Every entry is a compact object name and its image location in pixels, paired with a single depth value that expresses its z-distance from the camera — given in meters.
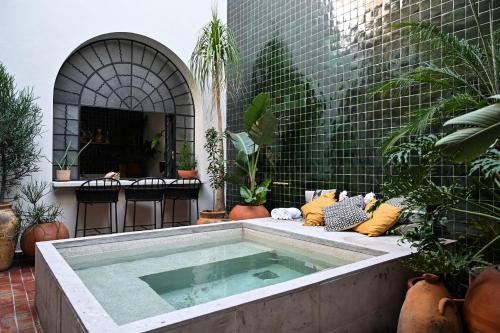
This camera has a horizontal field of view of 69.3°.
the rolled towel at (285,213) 4.59
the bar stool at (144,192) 5.26
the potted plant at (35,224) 4.17
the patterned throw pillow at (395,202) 3.54
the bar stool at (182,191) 5.55
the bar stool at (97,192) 4.87
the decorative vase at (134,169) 8.82
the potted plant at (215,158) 5.66
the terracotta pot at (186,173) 6.12
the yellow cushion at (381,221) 3.42
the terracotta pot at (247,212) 4.86
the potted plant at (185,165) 6.14
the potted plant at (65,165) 5.06
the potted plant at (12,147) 4.04
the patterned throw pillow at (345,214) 3.65
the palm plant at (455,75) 2.52
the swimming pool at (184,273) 1.67
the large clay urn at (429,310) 2.01
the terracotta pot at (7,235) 3.97
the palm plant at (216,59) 5.55
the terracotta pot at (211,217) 4.81
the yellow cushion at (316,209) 4.09
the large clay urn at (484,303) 1.92
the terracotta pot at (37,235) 4.16
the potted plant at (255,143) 4.88
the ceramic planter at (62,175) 5.05
